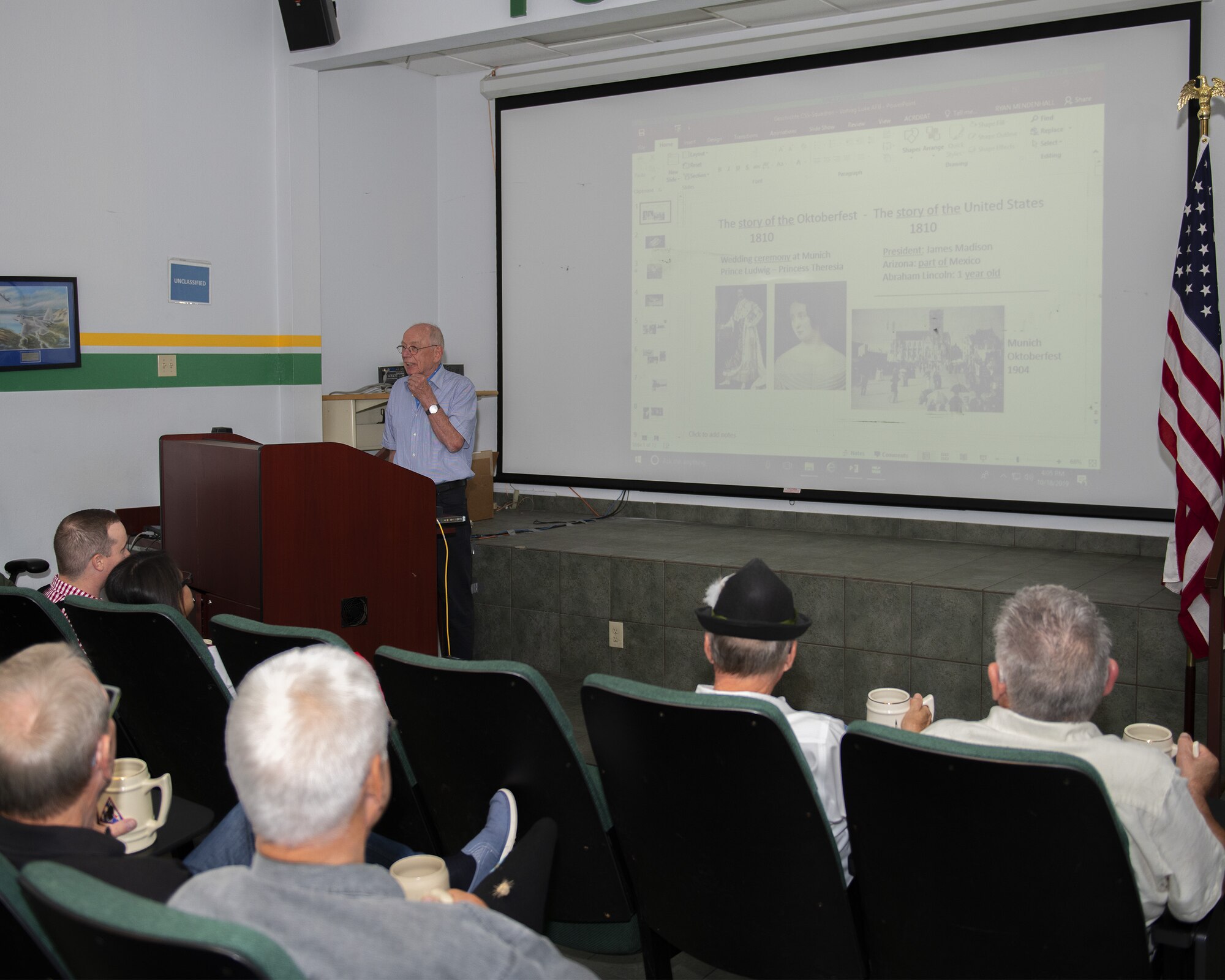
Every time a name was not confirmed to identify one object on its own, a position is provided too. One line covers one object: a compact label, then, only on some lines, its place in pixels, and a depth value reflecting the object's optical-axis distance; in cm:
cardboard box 633
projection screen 495
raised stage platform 425
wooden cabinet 619
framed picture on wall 471
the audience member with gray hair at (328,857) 120
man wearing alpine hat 219
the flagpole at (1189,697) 388
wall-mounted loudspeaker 535
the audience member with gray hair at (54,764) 154
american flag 396
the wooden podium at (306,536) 382
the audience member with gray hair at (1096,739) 180
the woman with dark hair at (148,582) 298
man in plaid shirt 329
